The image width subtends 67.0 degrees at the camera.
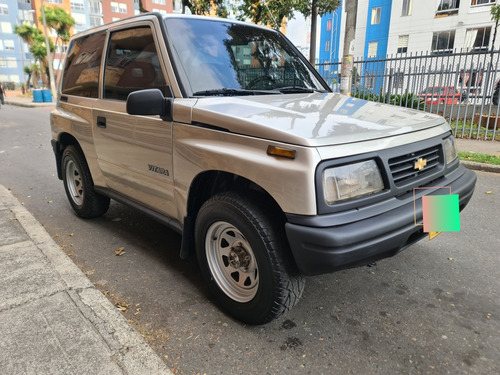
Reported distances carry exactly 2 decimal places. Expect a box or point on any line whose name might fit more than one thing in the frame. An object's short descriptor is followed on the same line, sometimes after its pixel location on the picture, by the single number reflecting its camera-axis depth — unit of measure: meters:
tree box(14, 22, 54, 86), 42.81
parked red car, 9.35
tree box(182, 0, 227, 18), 12.27
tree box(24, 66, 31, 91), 53.52
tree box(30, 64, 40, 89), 50.88
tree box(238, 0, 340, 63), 10.60
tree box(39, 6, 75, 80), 38.78
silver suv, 1.97
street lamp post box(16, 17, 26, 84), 61.19
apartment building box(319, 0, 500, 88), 24.69
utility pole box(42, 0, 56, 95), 27.76
